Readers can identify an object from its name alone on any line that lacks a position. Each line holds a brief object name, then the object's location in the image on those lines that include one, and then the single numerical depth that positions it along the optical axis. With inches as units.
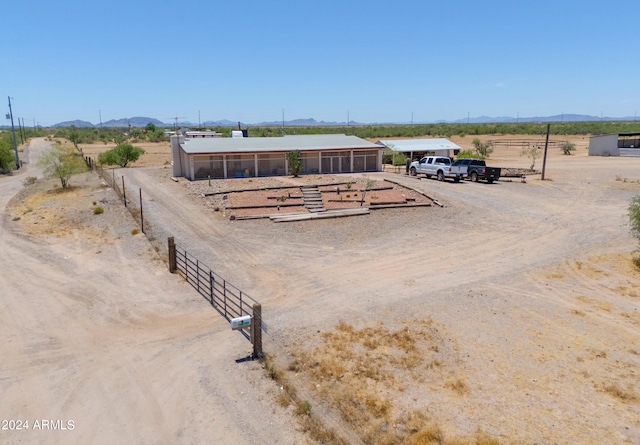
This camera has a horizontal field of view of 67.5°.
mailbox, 453.1
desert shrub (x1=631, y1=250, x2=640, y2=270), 730.2
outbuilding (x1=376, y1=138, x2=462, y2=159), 2081.7
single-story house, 1483.8
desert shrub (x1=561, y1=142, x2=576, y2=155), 2655.0
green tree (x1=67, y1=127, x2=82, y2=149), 4212.6
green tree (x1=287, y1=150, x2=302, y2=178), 1493.6
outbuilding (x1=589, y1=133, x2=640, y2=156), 2390.5
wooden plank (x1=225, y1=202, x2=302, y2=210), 1080.6
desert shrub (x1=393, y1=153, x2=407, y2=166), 1964.8
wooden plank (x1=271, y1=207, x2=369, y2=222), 1014.4
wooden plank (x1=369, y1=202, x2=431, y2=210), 1110.4
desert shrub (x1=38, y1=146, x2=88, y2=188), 1396.8
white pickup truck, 1496.1
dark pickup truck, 1512.1
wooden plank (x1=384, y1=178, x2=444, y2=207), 1155.6
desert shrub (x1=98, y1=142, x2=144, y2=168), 1994.3
